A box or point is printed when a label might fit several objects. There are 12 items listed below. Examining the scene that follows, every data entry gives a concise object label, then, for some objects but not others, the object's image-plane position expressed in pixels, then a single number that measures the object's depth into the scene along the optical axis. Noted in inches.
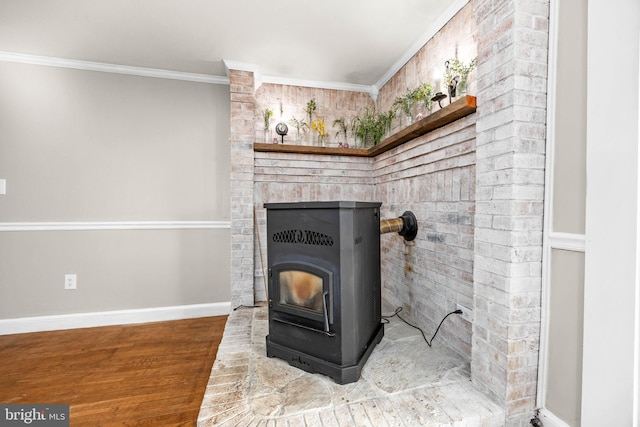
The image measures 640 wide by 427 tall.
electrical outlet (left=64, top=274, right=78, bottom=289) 108.5
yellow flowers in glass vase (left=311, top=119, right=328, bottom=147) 121.3
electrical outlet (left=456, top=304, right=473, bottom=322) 68.0
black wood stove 60.7
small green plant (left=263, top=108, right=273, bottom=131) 118.9
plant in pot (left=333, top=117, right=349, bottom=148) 126.2
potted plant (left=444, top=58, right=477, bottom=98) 75.0
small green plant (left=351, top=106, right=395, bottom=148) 117.7
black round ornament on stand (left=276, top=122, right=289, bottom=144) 117.0
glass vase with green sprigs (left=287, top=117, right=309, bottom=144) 122.2
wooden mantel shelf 64.8
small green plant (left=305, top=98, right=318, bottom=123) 121.7
